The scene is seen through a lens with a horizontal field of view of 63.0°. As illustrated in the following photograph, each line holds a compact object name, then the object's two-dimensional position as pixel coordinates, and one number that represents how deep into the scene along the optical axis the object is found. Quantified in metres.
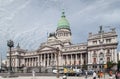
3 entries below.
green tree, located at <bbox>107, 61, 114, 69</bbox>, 39.35
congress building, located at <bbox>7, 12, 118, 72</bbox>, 44.69
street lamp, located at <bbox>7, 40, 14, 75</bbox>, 27.71
